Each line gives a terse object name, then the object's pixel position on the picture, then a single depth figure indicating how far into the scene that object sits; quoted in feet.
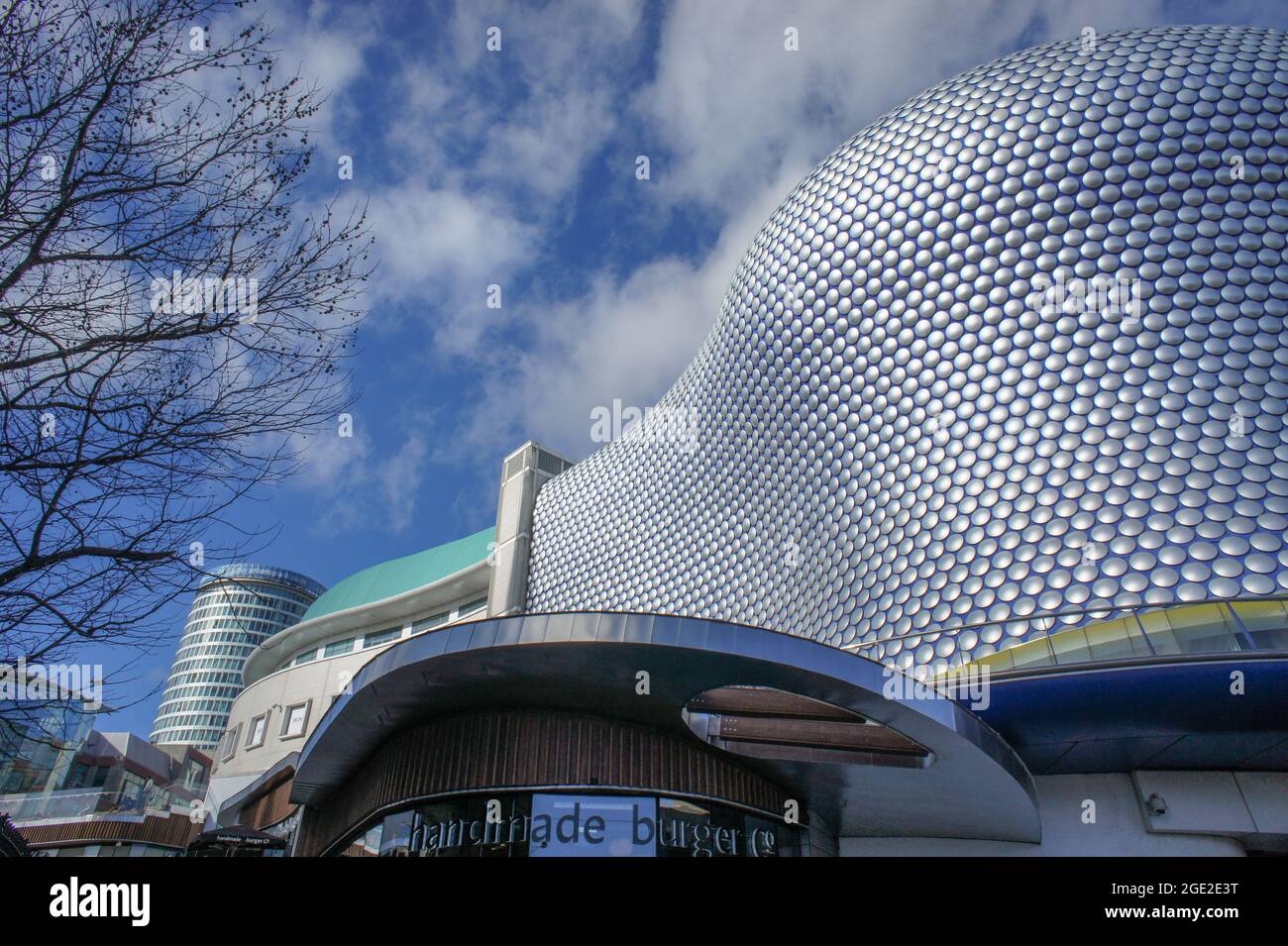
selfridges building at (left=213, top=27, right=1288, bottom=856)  30.78
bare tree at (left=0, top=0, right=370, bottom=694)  17.88
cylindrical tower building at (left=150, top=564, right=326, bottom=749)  377.09
